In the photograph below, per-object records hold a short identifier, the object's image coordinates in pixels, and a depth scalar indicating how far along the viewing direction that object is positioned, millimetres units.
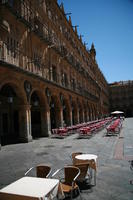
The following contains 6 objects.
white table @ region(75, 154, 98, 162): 5591
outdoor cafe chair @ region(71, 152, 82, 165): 5783
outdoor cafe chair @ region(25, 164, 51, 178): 4656
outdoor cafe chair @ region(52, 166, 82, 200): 4410
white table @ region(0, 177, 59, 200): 3199
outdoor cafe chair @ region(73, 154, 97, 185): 5055
